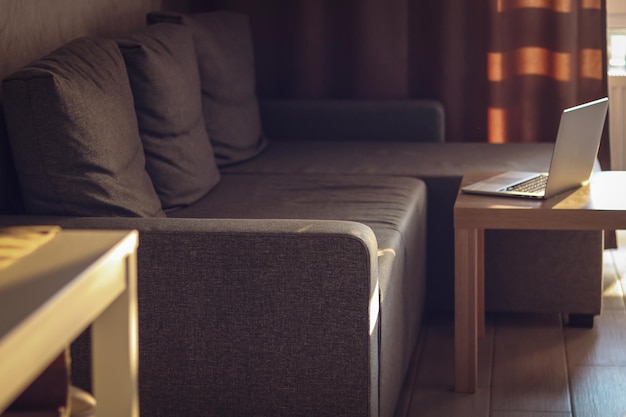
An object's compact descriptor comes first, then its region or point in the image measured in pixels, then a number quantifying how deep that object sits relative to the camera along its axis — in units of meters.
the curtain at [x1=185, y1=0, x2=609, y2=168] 4.07
